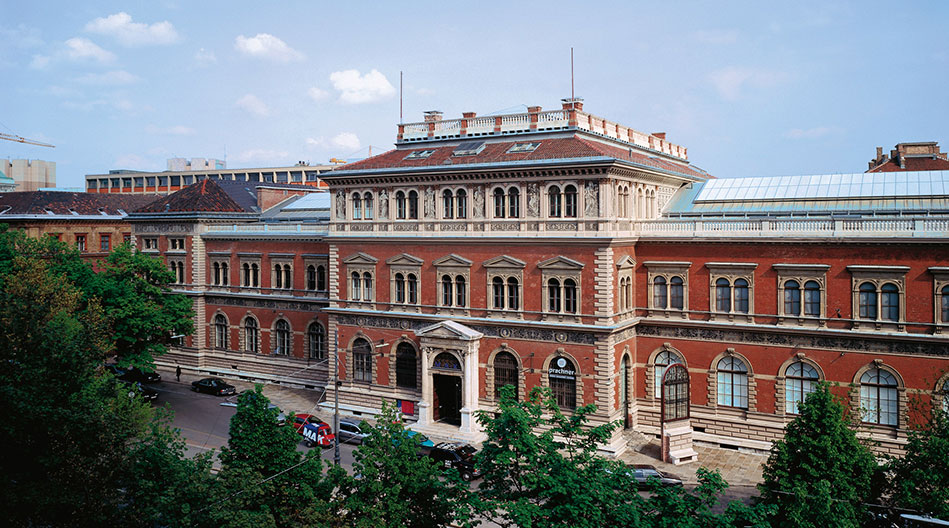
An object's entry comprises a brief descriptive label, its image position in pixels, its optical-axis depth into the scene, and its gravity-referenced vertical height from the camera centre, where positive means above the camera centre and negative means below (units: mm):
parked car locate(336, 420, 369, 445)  47875 -10651
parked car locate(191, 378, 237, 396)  59969 -9727
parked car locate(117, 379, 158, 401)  57141 -9756
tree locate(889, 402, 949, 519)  26781 -7992
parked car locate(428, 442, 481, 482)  41594 -10718
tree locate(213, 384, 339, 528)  26578 -7907
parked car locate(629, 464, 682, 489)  38719 -10986
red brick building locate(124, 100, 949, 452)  42031 -1526
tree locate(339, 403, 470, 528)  27484 -8300
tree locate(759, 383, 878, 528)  28016 -7807
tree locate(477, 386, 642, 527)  26156 -7690
